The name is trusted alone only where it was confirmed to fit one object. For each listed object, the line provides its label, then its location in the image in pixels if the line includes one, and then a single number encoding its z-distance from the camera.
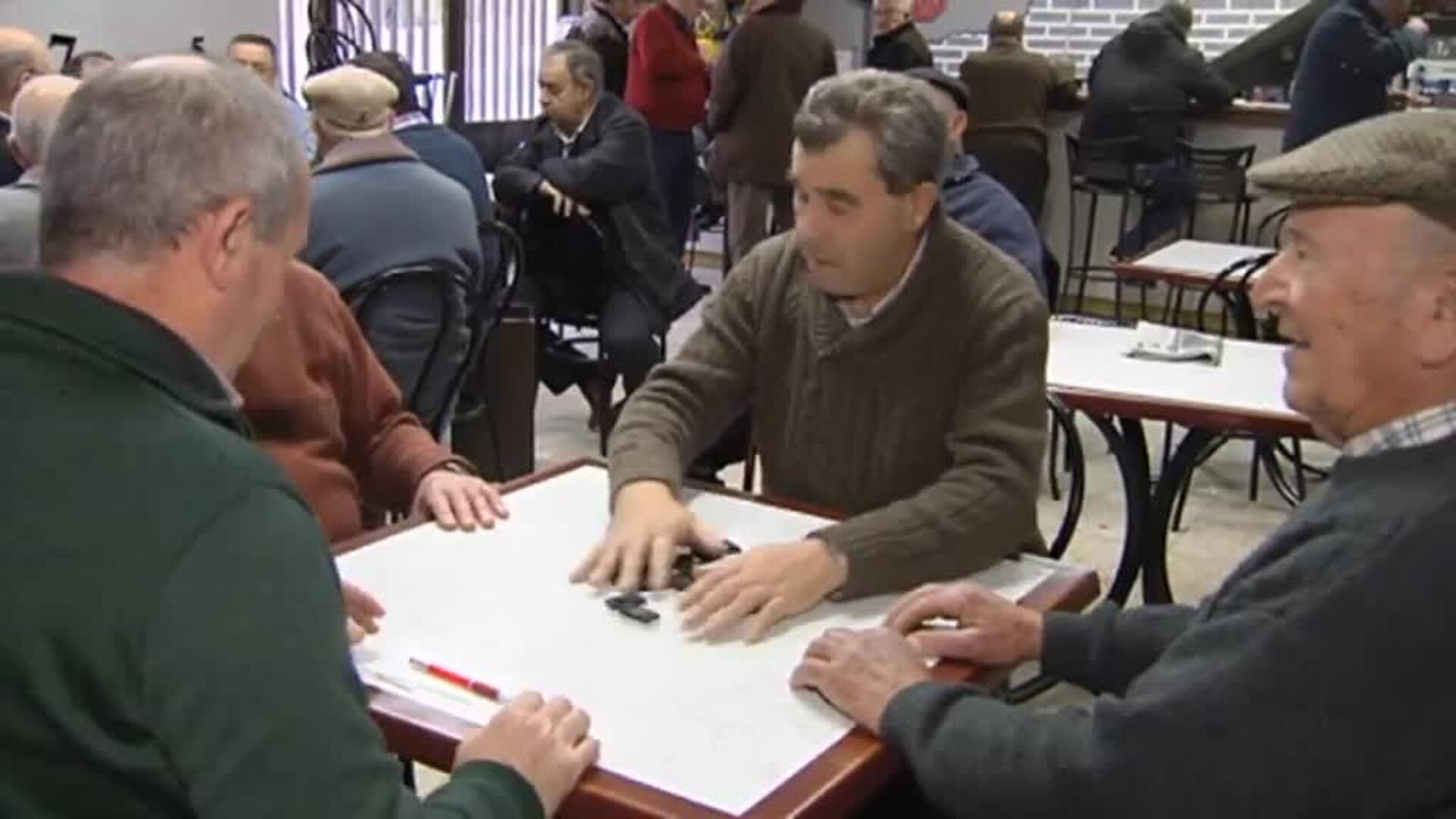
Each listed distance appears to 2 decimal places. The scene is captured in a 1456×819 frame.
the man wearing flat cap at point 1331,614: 1.11
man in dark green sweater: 0.96
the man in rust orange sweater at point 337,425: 2.04
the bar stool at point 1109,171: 6.57
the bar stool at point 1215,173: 6.38
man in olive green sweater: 1.89
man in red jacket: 6.01
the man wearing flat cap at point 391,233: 3.22
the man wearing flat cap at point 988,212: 3.35
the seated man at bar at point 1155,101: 6.54
